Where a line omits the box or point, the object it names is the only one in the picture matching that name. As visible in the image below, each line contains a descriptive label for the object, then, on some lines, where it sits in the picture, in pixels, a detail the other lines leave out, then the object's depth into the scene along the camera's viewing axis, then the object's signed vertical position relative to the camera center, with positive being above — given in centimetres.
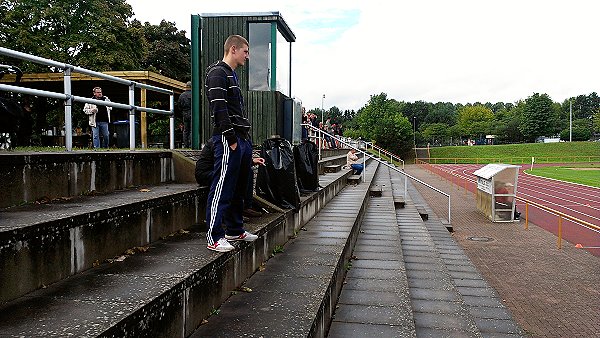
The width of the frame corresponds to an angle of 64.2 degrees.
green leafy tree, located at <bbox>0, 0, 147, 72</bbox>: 2203 +567
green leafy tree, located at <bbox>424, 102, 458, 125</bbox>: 12095 +822
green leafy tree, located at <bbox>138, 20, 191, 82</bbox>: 3162 +650
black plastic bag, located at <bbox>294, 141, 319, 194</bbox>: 736 -30
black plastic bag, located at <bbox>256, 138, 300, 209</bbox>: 559 -31
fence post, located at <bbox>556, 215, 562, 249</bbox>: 1254 -249
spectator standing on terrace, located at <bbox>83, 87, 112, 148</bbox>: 878 +50
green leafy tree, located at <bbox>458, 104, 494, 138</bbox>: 9794 +611
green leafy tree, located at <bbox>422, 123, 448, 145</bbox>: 9950 +305
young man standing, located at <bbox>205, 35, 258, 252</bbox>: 358 -1
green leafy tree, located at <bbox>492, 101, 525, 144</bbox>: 8956 +348
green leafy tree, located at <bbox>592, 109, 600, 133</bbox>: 8479 +452
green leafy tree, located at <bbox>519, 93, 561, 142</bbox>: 8512 +527
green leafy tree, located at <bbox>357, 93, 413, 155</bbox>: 6050 +280
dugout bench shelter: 1694 -159
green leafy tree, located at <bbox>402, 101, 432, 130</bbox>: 12771 +1032
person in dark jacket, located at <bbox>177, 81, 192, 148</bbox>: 874 +79
